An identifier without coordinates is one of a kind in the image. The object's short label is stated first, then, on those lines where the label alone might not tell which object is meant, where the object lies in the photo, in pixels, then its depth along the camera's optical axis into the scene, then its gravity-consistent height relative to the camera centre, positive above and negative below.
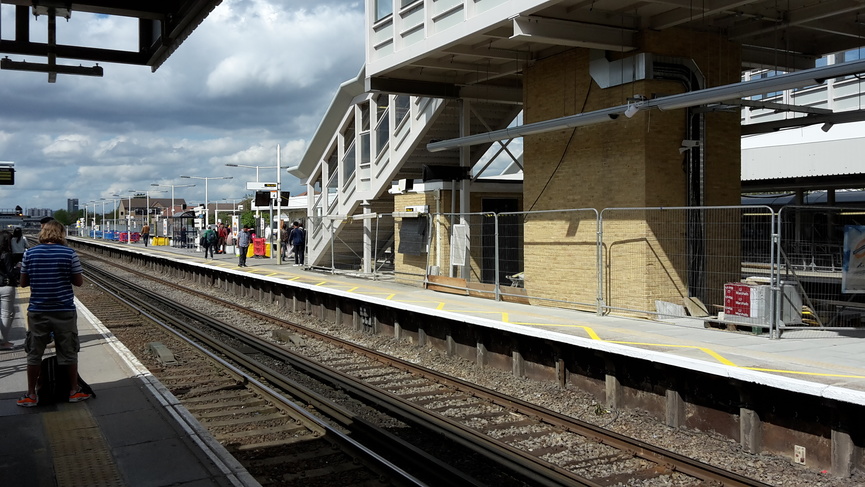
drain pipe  13.26 +1.23
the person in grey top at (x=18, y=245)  13.20 -0.21
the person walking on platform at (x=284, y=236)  33.85 -0.19
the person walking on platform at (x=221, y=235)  41.94 -0.14
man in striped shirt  7.48 -0.66
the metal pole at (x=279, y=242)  29.39 -0.40
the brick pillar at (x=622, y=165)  13.26 +1.25
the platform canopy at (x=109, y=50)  6.37 +1.87
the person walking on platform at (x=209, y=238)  35.36 -0.27
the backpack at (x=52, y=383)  7.83 -1.60
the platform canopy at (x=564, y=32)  12.80 +3.85
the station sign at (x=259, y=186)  33.69 +2.14
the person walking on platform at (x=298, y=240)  28.16 -0.31
